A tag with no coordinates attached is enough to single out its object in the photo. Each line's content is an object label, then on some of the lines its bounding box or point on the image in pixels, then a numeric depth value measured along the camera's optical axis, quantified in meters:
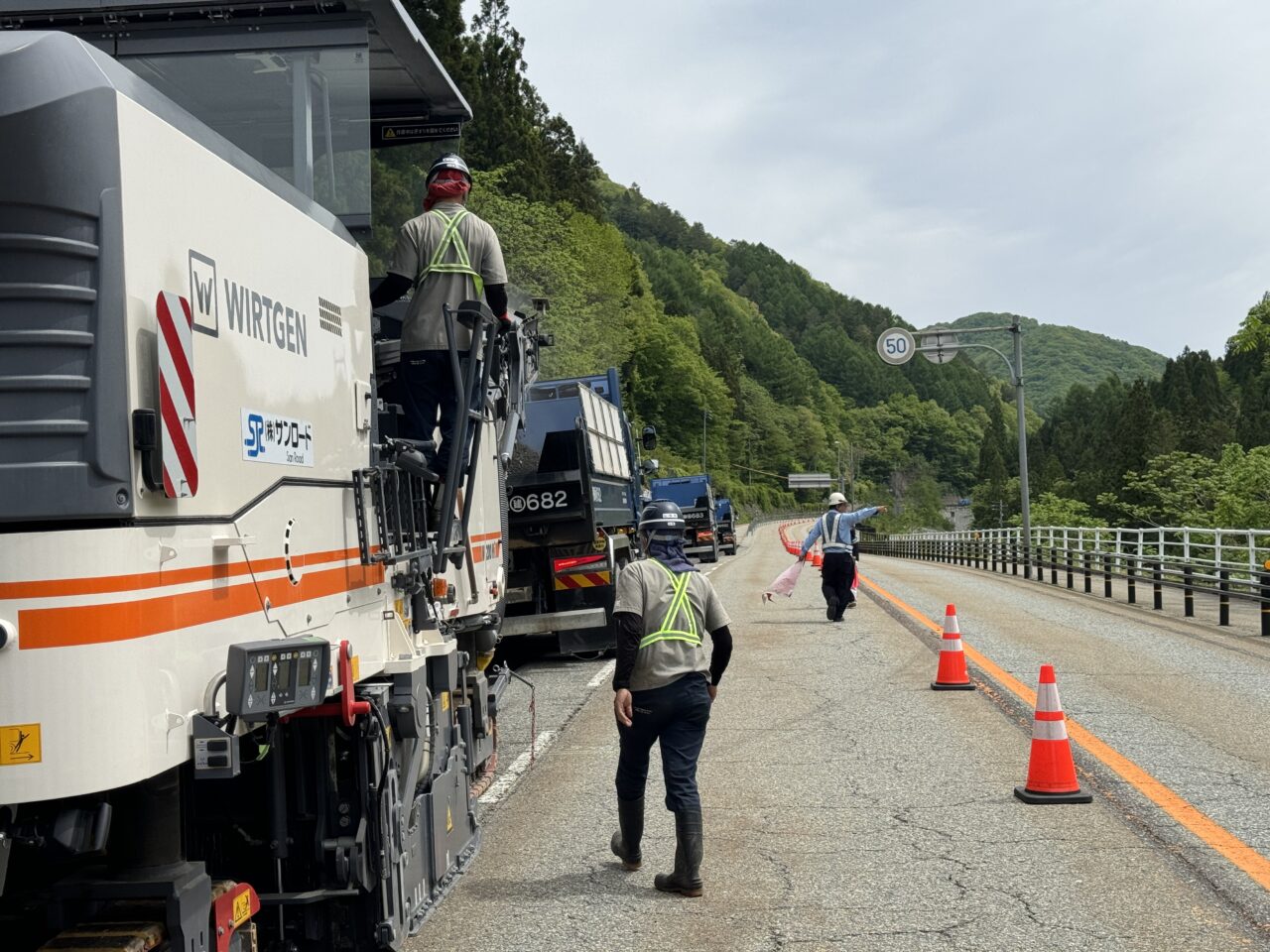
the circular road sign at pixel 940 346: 38.50
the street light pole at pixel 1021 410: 37.69
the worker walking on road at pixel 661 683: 6.47
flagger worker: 18.92
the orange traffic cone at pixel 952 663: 12.32
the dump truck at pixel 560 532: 14.41
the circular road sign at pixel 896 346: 38.81
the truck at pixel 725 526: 62.66
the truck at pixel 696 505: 50.16
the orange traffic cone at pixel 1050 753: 7.90
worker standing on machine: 5.76
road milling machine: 3.18
